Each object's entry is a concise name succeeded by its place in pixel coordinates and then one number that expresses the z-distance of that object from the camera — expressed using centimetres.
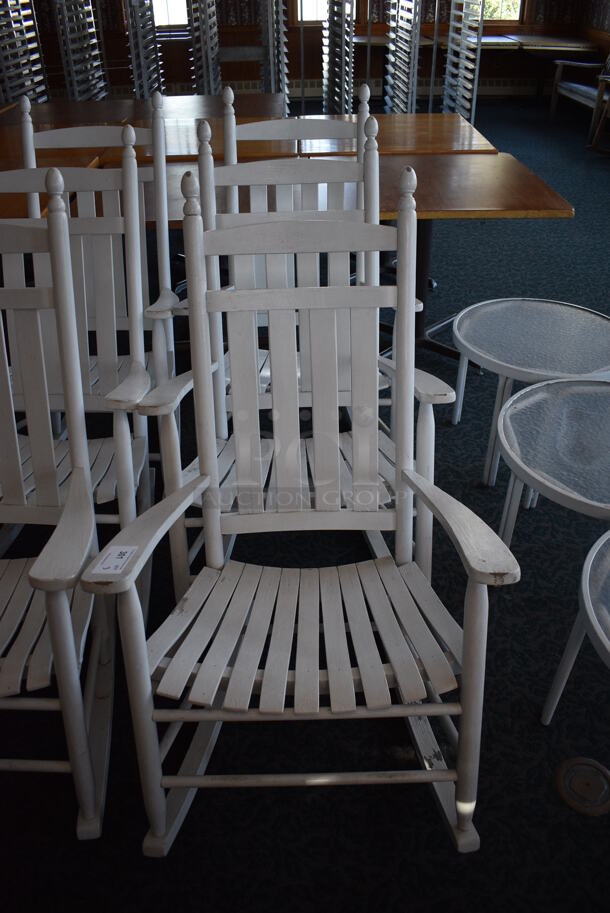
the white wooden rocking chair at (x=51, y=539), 129
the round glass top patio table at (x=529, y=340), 221
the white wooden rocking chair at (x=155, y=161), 207
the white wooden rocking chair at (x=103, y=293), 189
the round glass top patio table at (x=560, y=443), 165
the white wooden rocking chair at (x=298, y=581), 127
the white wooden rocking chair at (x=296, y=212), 180
